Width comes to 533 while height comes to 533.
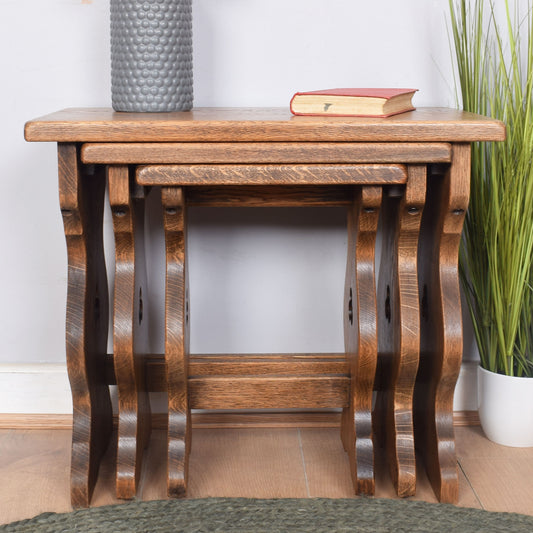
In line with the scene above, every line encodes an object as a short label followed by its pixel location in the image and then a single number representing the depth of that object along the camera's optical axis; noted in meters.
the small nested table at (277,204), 1.50
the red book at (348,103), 1.55
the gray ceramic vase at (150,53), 1.66
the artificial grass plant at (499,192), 1.79
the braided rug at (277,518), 1.58
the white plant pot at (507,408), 1.93
